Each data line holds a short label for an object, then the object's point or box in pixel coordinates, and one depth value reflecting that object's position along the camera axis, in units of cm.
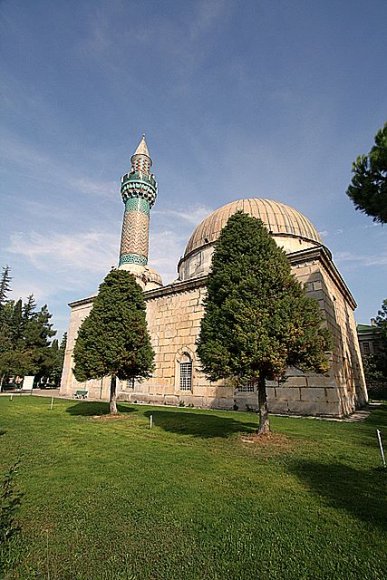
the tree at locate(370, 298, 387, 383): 2928
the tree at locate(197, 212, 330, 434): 777
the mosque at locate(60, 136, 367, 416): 1374
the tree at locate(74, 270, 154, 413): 1239
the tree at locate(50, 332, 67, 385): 4142
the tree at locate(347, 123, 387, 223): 993
